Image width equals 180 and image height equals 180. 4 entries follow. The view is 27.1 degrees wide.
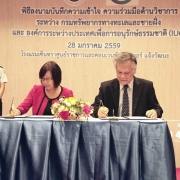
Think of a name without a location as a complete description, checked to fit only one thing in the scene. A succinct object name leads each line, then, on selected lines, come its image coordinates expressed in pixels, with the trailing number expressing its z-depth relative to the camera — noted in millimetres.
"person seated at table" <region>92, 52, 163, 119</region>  3867
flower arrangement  3371
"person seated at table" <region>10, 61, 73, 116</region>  4184
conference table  3297
